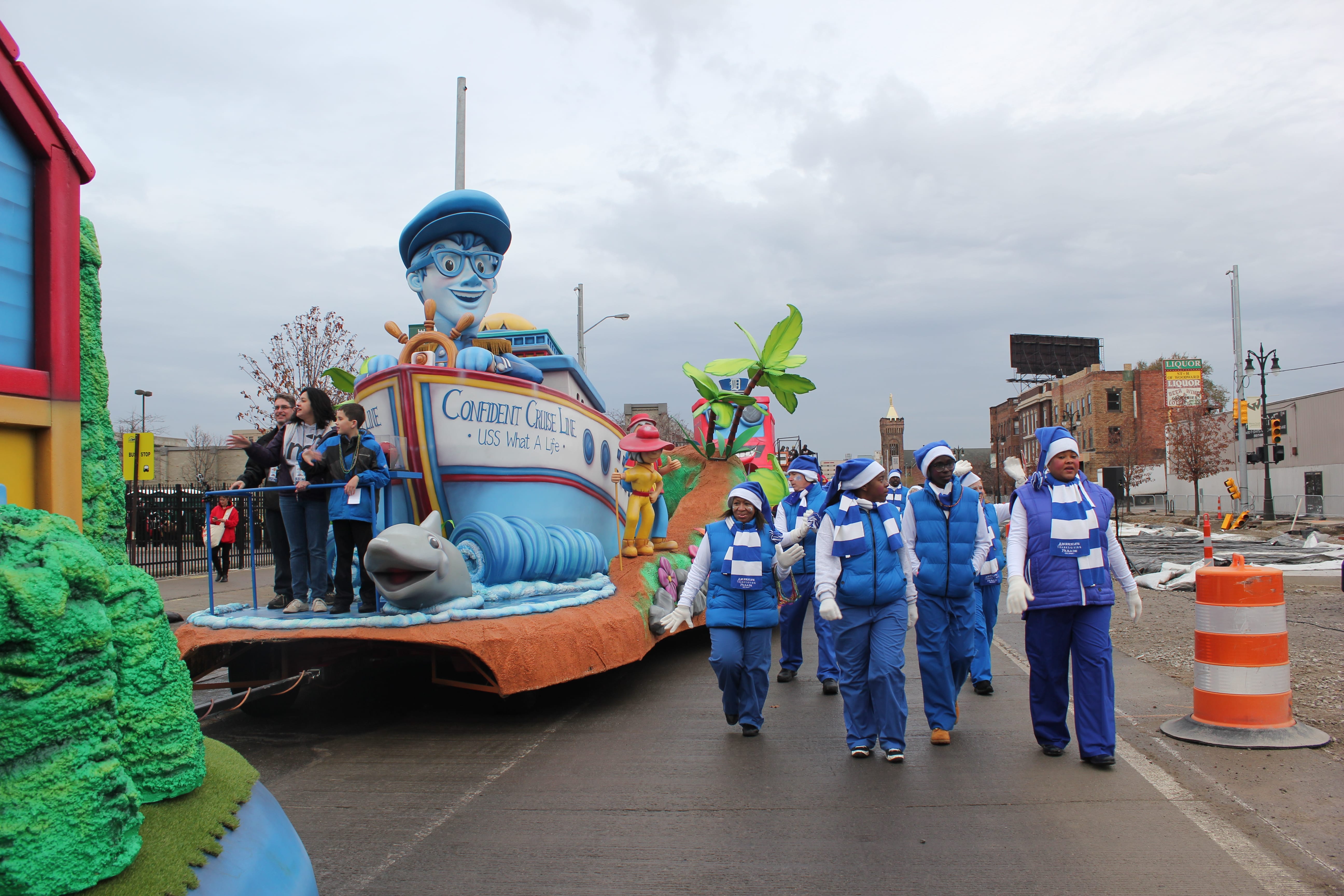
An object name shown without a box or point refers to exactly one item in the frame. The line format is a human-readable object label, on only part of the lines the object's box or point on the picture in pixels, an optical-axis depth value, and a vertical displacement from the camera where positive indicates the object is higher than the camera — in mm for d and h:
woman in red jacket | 16469 -834
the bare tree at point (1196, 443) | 39875 +849
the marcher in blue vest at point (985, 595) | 7008 -1049
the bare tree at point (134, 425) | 38844 +2687
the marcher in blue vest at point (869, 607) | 5316 -813
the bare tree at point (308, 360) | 19547 +2570
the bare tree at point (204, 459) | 45438 +1328
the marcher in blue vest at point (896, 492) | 8633 -252
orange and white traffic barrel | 5305 -1164
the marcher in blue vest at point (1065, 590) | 5043 -705
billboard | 81062 +9747
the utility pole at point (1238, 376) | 34438 +3162
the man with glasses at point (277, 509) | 6824 -208
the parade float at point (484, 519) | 5836 -354
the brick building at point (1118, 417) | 63469 +3227
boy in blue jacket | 6219 -1
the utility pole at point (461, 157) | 11586 +4022
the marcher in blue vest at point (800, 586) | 7434 -1011
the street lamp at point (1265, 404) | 35031 +2236
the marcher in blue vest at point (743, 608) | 5992 -899
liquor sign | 54000 +4605
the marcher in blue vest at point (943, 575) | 5676 -670
